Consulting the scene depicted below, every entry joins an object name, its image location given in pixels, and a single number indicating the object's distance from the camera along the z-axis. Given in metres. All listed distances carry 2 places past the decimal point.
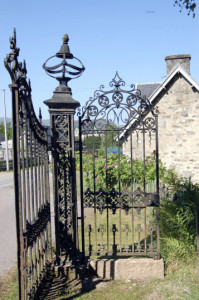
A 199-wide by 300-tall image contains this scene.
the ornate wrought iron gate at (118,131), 4.51
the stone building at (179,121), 13.13
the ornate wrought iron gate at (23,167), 3.08
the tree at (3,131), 43.66
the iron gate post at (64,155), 4.43
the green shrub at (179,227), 4.71
